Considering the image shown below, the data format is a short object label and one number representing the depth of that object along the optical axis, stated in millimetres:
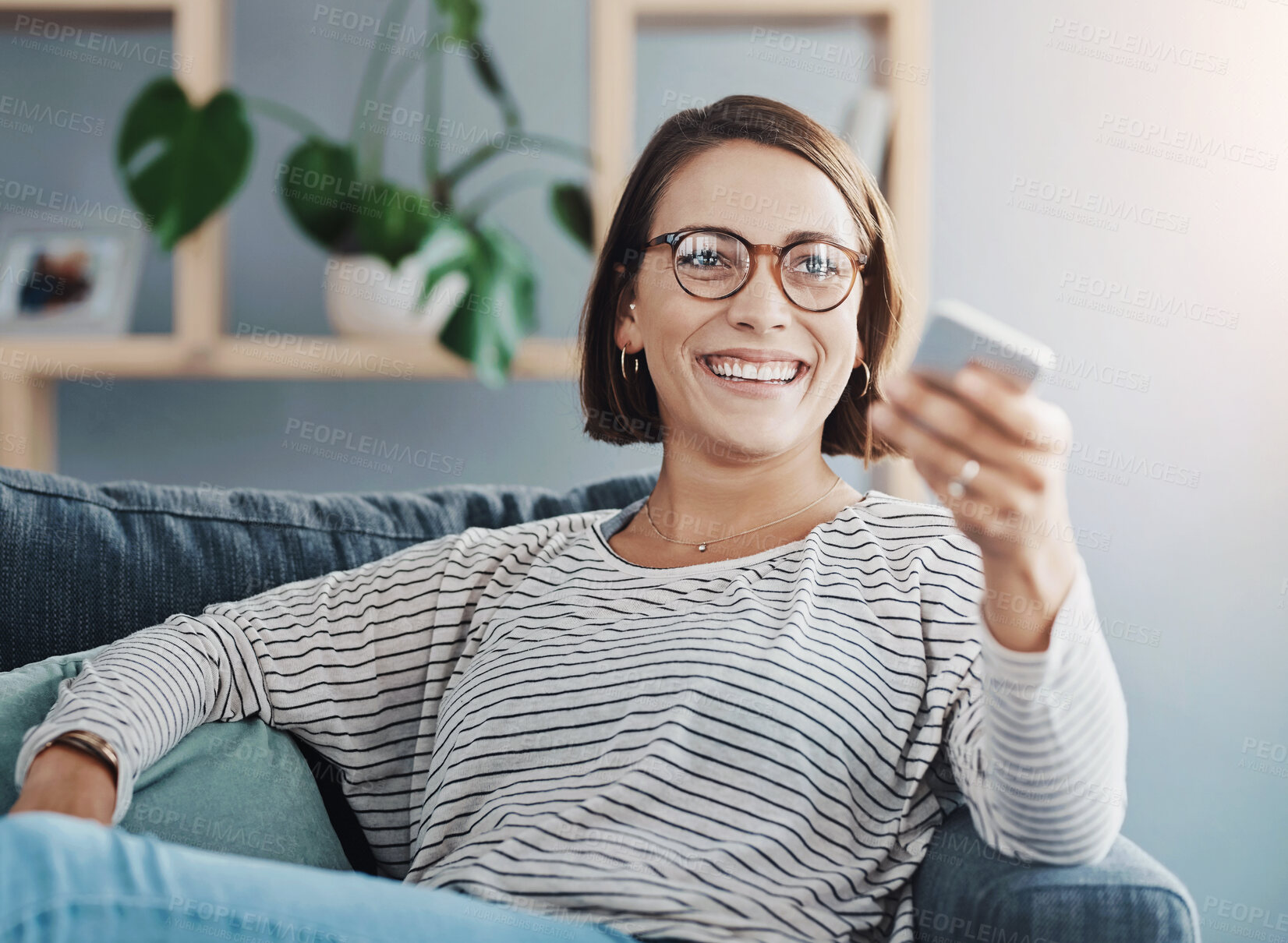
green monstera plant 2000
